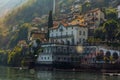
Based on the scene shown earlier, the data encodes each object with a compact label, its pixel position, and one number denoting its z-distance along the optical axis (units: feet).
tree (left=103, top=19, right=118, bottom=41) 328.64
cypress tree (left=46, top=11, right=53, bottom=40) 383.86
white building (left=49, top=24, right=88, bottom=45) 340.80
